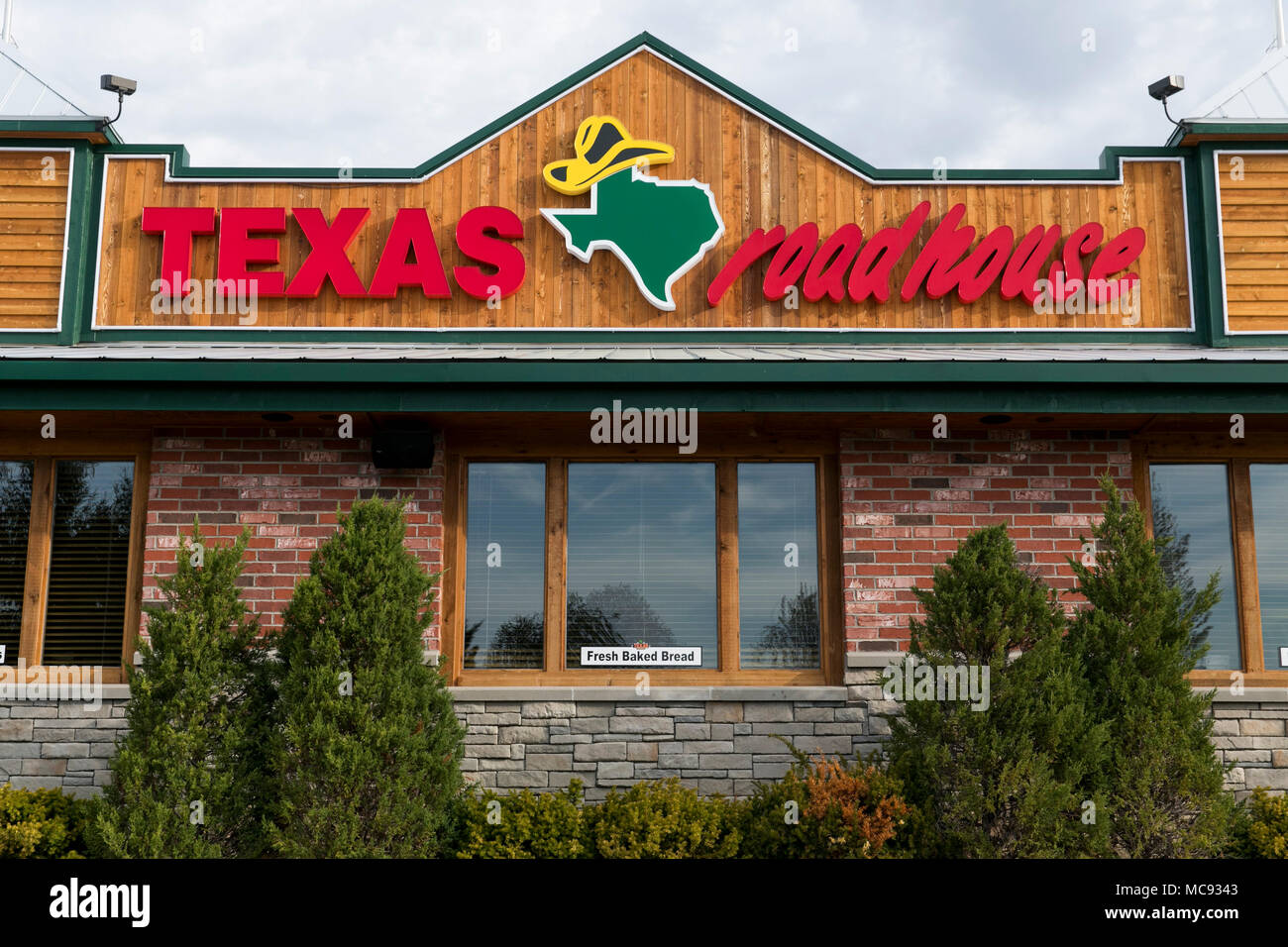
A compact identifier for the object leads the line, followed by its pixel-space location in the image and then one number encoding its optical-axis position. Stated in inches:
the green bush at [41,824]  278.1
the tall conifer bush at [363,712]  257.0
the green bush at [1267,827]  282.2
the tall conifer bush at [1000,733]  260.8
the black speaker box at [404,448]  318.7
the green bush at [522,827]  275.3
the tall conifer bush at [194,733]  256.8
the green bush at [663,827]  272.2
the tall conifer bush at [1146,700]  269.1
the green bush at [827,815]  264.4
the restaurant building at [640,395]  304.0
